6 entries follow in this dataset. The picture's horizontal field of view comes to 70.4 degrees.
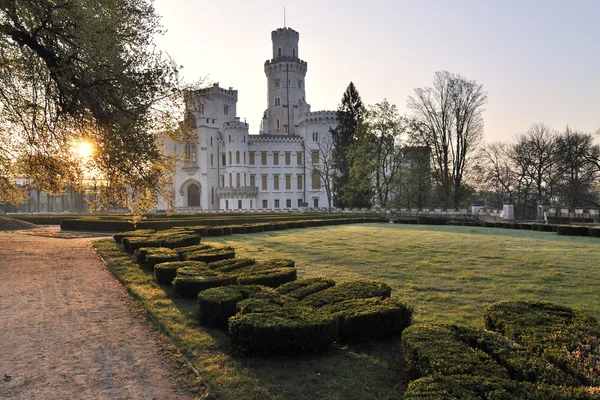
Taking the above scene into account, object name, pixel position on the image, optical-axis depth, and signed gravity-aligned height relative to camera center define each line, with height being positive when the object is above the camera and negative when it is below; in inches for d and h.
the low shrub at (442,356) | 145.7 -56.0
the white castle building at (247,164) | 2349.9 +240.3
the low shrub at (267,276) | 299.0 -50.3
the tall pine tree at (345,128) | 2047.2 +376.6
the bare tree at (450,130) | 1472.7 +260.6
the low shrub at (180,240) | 498.3 -39.6
